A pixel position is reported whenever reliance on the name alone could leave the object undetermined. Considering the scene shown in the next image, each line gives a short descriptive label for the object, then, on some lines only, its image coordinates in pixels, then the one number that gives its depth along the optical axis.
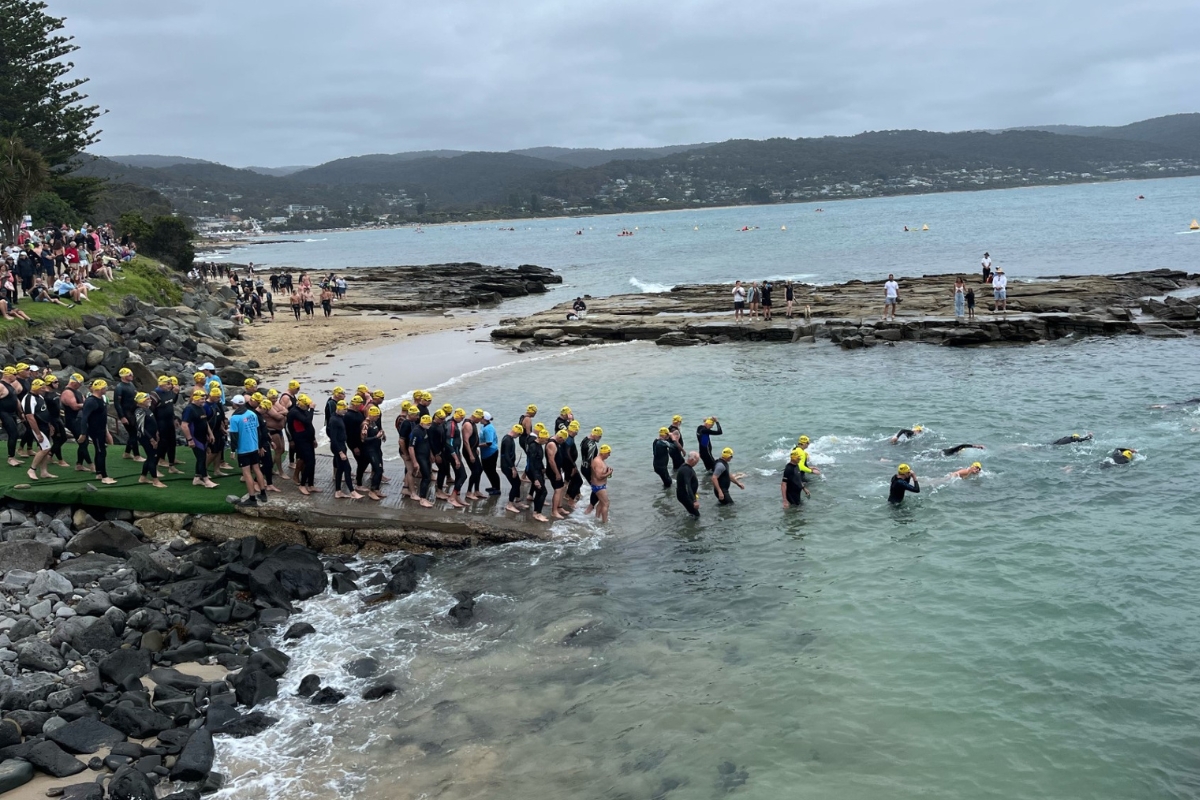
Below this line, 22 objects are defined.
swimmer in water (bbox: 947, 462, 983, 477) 17.53
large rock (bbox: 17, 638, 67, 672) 10.78
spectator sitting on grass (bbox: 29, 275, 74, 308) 26.55
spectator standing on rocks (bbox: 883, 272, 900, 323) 33.75
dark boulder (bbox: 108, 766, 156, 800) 8.74
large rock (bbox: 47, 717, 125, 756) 9.52
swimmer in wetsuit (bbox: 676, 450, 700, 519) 16.08
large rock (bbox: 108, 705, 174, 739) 9.95
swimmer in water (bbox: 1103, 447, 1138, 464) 17.64
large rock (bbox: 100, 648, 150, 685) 10.89
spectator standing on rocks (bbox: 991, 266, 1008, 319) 34.00
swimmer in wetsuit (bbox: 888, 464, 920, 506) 16.23
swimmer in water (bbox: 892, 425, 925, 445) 20.16
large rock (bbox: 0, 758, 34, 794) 8.81
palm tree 30.42
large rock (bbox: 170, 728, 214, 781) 9.32
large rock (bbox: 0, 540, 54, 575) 13.21
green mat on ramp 14.91
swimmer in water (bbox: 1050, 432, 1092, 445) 19.03
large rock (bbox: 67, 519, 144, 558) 13.98
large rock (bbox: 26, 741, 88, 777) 9.11
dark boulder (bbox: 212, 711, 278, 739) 10.21
